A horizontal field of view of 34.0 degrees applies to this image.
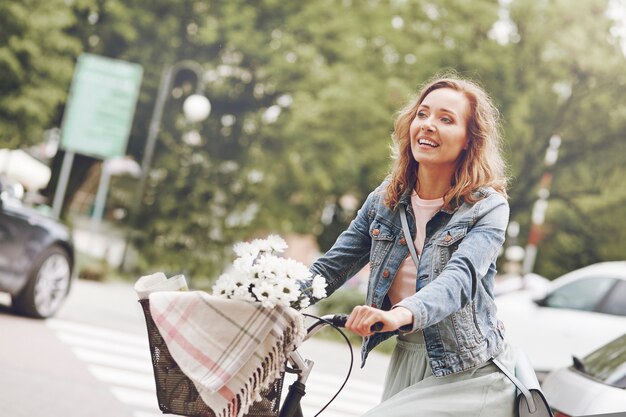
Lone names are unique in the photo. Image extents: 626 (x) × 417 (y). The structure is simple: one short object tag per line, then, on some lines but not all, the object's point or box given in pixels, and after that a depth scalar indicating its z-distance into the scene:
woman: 2.84
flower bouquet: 2.62
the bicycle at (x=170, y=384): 2.67
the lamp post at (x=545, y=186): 27.52
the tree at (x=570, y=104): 26.58
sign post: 19.50
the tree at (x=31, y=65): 22.91
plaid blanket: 2.59
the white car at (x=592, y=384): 4.04
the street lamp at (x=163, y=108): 19.31
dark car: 9.63
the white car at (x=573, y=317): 10.76
